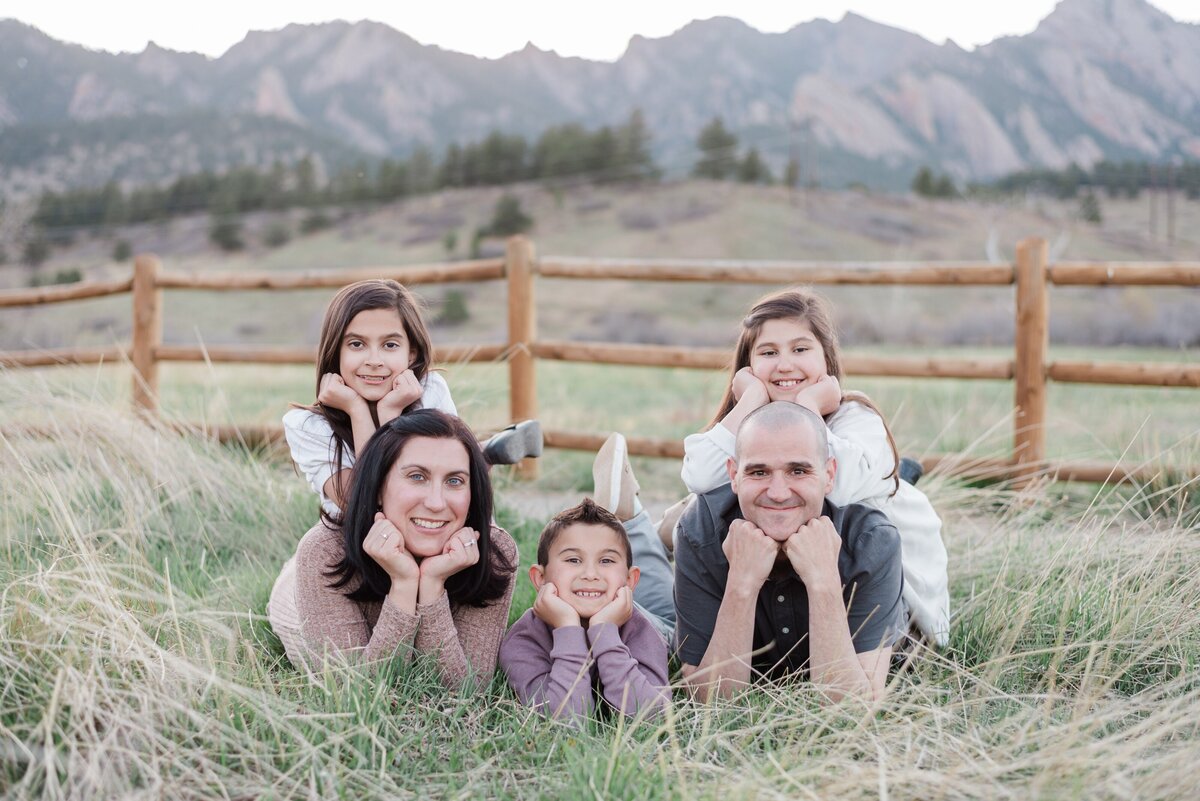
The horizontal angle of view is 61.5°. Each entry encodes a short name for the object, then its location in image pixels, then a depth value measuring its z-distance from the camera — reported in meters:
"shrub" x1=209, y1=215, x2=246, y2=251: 40.18
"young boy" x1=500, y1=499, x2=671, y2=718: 2.53
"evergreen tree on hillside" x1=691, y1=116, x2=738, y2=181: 47.03
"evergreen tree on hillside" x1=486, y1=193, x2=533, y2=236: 37.66
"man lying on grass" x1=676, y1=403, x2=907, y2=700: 2.46
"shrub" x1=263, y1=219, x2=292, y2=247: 40.09
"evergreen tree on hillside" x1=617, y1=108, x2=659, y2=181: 48.84
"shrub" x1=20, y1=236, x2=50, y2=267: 40.25
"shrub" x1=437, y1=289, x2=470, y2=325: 25.45
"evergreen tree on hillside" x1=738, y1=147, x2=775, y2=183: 45.53
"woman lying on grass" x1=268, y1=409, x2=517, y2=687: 2.53
